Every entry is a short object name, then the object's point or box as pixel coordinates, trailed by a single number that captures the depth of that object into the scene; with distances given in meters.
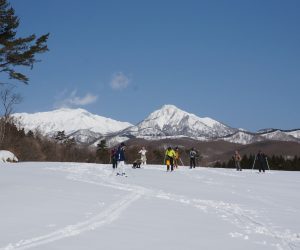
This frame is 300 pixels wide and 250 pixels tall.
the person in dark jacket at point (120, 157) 26.55
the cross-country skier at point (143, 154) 38.75
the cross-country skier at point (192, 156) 37.34
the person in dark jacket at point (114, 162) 30.45
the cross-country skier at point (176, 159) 36.34
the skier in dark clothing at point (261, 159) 35.31
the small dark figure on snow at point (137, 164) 35.87
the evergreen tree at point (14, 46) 31.11
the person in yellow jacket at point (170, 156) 32.84
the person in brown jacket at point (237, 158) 37.31
